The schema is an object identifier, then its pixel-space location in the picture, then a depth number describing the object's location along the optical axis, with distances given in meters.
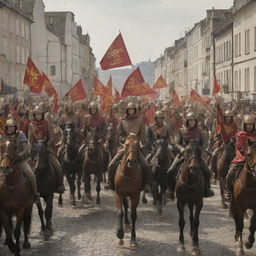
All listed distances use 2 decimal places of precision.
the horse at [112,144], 19.48
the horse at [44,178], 12.41
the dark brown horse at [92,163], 16.06
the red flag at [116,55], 21.19
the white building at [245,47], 48.31
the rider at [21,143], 10.83
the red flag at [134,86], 22.02
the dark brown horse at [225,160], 15.00
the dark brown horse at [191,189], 10.98
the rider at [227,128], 15.20
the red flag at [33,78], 20.84
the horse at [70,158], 16.00
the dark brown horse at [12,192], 10.12
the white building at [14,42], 56.75
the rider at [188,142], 11.83
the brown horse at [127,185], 11.59
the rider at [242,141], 11.27
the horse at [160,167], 14.51
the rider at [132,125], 13.56
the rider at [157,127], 14.90
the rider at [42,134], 12.72
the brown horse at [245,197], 10.56
